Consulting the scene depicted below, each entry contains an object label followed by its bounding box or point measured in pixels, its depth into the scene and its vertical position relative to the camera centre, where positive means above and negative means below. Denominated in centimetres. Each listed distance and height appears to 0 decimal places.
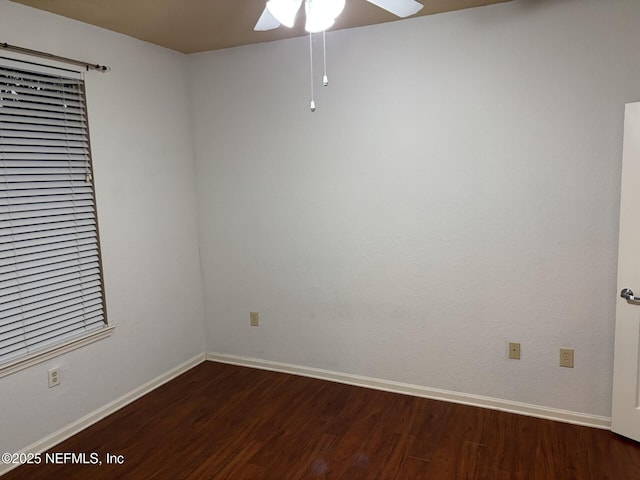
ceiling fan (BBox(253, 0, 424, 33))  188 +77
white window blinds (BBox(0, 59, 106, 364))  252 -6
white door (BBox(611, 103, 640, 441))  244 -59
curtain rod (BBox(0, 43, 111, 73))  247 +84
